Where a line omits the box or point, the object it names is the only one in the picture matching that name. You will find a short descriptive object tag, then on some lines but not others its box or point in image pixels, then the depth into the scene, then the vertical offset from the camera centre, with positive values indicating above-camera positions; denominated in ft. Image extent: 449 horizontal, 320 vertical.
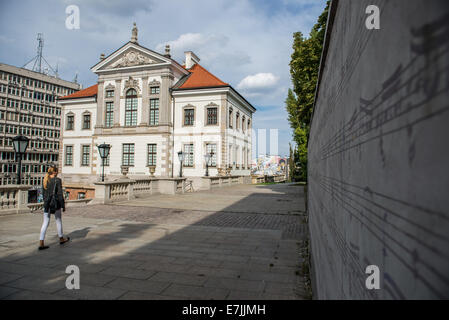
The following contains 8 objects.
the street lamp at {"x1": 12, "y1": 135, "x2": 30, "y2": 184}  35.91 +2.89
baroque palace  106.93 +19.24
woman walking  20.34 -2.37
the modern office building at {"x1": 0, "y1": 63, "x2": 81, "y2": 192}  215.92 +41.82
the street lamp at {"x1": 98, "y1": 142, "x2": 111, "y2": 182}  55.11 +3.77
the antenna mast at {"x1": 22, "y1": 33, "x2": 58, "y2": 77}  135.87 +81.43
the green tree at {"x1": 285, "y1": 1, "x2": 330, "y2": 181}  62.08 +24.87
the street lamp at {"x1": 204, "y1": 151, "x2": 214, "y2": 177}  103.85 +4.74
